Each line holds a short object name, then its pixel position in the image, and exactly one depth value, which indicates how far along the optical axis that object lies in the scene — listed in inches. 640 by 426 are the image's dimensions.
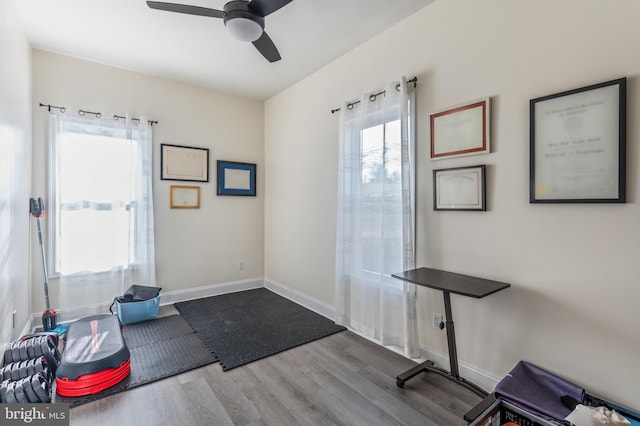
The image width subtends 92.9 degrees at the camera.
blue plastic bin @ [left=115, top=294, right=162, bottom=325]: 126.5
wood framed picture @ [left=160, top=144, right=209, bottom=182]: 151.0
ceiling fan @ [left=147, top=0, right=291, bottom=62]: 76.7
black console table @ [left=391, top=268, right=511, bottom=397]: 73.0
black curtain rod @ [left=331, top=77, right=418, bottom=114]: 99.6
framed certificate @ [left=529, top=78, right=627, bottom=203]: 62.2
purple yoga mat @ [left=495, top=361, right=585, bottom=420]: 63.0
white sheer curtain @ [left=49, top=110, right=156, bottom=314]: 126.5
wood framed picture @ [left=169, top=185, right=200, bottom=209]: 154.4
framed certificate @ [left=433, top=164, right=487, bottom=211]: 83.7
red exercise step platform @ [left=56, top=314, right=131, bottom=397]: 80.2
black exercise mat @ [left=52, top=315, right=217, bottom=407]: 85.6
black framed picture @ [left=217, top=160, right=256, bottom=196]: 169.0
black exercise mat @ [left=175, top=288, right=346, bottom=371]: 105.9
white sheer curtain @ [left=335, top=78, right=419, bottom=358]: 98.8
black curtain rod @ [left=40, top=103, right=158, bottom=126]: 124.4
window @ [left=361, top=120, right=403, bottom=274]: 103.8
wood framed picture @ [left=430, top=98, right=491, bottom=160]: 82.9
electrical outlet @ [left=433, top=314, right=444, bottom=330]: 92.6
